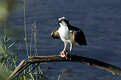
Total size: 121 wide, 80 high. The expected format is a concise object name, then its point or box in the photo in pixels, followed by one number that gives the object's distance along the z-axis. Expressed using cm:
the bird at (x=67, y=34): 896
